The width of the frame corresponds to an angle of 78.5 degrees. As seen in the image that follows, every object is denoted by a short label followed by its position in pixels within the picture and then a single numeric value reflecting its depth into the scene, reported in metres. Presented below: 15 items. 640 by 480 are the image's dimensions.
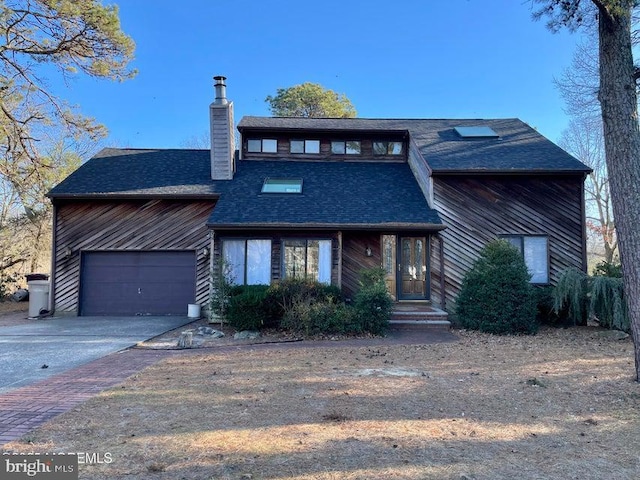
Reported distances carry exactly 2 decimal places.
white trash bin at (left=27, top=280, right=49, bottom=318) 11.57
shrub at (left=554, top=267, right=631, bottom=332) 8.44
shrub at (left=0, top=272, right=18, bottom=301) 15.85
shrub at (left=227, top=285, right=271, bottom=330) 8.84
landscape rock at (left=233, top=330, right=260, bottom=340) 8.55
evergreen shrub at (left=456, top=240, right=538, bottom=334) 8.79
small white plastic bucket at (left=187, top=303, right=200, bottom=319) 11.22
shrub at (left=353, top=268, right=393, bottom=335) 8.62
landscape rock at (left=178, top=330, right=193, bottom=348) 7.63
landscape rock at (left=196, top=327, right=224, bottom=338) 8.78
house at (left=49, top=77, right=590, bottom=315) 10.73
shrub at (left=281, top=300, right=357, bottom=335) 8.49
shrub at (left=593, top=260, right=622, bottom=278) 9.47
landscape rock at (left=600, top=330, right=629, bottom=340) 8.27
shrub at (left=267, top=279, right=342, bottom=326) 8.96
